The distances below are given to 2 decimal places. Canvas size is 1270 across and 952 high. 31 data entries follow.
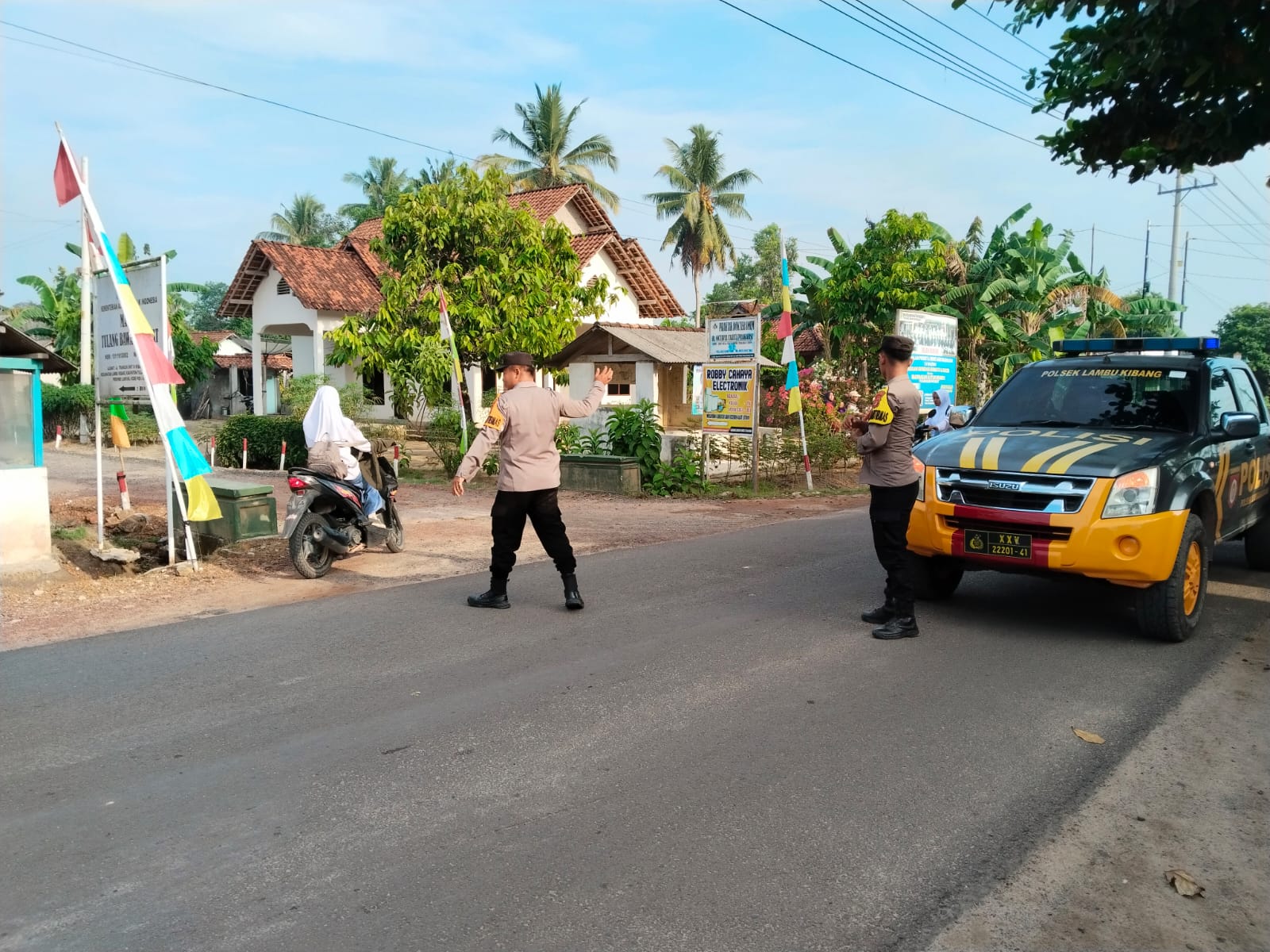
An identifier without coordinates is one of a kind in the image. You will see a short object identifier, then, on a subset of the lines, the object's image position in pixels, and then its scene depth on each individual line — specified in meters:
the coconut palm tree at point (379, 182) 49.03
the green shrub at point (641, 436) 15.73
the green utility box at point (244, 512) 9.89
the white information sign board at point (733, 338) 15.40
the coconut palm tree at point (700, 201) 48.75
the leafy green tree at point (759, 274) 60.66
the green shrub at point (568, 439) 16.52
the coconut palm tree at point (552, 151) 40.44
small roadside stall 8.51
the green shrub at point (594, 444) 16.08
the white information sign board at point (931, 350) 16.59
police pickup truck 6.10
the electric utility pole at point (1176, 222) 40.53
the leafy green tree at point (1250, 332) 57.94
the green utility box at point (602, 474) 15.53
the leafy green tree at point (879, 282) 24.56
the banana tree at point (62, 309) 32.75
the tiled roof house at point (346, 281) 28.05
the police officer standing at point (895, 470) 6.47
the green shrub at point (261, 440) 19.78
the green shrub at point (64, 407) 28.39
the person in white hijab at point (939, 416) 13.59
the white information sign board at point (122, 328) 9.10
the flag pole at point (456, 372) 16.64
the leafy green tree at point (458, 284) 18.42
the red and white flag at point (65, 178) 8.87
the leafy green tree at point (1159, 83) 7.16
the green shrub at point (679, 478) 15.71
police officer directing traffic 7.09
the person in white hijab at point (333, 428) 8.91
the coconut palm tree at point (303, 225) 54.06
